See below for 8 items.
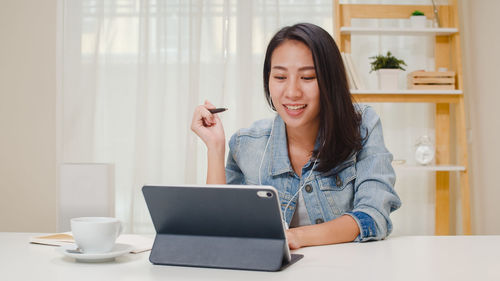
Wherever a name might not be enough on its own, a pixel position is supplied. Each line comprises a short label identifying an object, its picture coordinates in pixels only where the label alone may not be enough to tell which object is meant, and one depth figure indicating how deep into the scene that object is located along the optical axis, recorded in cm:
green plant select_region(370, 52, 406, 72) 287
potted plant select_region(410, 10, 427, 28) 288
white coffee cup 95
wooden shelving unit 282
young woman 142
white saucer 93
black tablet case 88
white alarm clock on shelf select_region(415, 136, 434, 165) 289
